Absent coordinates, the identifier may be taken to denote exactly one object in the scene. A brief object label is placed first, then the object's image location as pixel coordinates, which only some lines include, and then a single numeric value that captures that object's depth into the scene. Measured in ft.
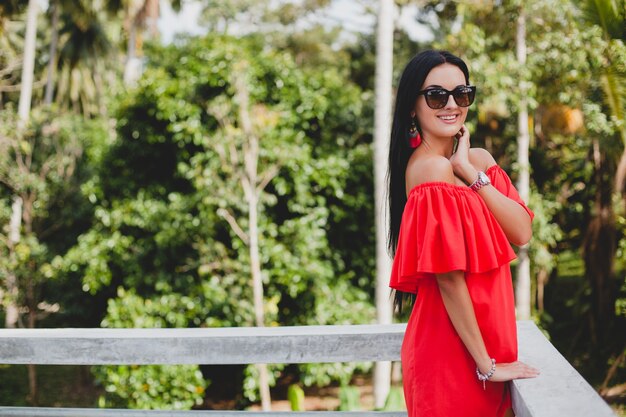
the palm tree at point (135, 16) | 58.80
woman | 4.95
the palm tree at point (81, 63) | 73.67
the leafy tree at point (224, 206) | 26.50
